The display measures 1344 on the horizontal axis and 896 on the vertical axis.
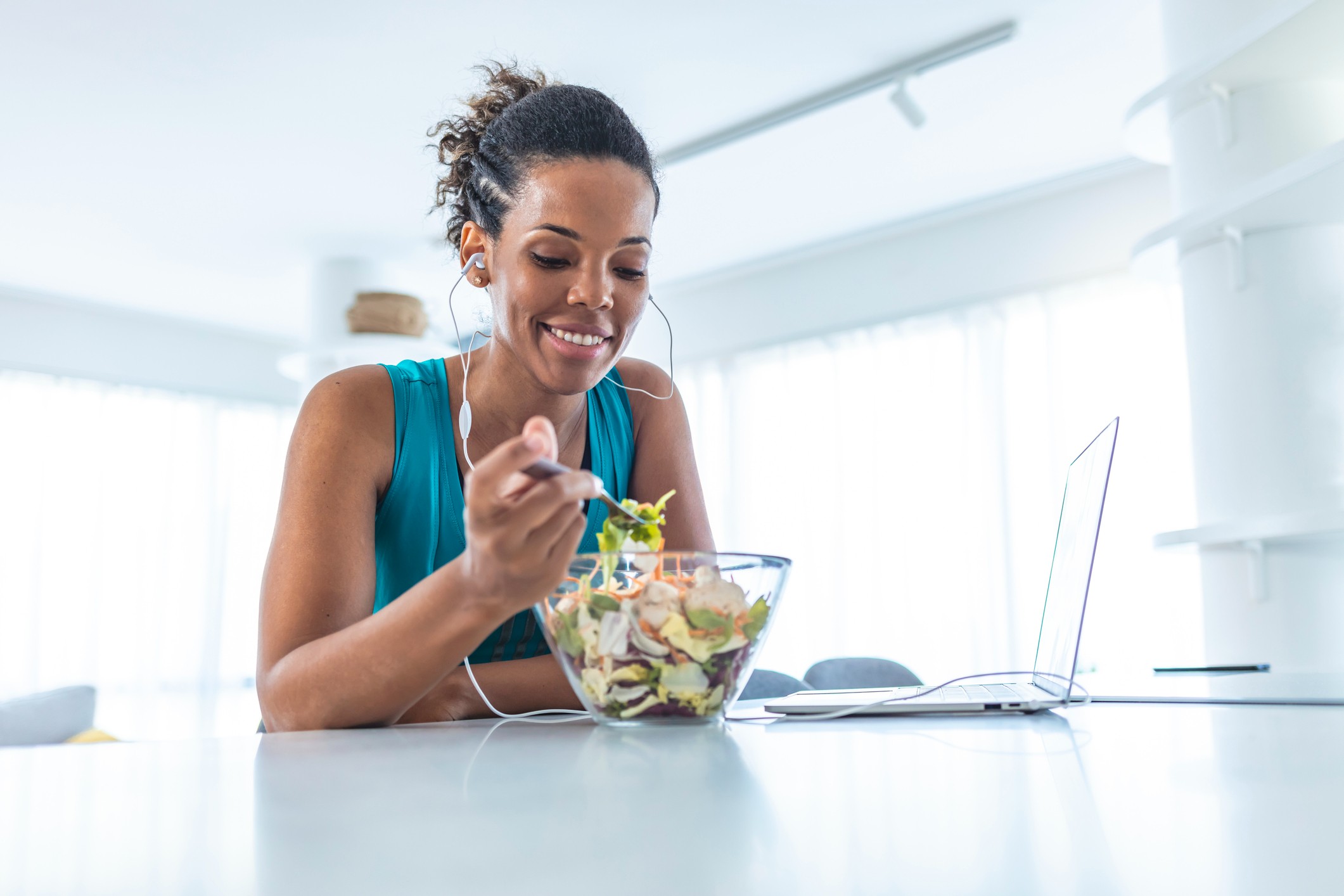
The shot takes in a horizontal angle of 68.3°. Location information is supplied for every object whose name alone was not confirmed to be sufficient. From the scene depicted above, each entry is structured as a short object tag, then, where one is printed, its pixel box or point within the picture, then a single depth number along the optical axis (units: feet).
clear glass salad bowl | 2.38
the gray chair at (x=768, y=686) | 6.04
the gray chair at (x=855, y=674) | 7.51
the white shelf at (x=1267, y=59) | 7.09
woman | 2.66
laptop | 2.72
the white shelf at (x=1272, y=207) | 6.76
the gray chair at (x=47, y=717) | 11.64
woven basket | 16.02
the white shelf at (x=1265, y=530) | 7.13
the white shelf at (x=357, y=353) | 16.07
